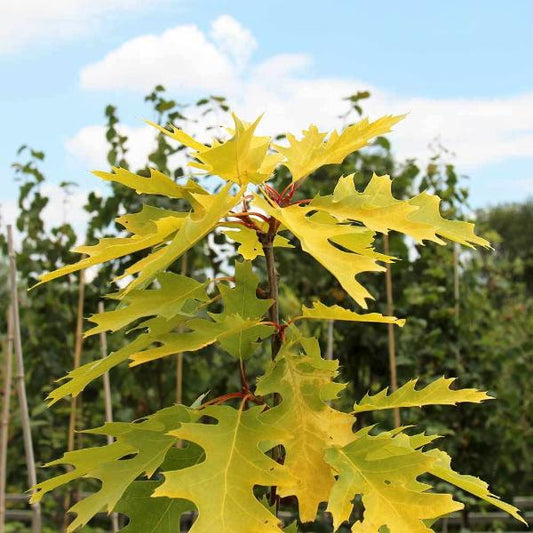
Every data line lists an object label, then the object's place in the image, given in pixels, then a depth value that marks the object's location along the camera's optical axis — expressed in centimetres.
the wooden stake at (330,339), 328
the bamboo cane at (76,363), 344
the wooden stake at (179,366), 345
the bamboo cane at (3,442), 294
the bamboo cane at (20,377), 274
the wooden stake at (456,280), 438
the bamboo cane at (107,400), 305
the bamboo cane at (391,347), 362
